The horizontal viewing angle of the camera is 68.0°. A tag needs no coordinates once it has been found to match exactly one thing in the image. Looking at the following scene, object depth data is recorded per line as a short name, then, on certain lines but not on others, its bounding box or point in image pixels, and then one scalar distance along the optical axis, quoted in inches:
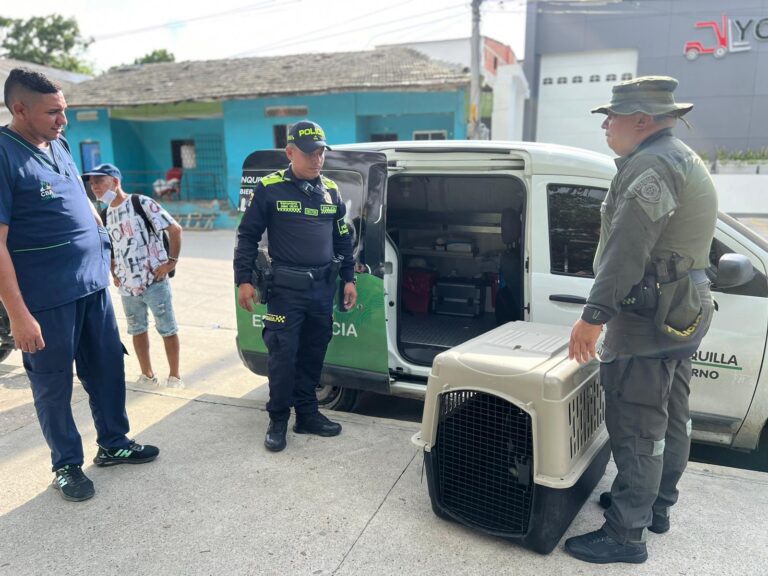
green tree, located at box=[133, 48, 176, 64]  1551.4
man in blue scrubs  101.4
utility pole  512.1
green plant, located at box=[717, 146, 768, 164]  770.8
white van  116.5
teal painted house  596.4
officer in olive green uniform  82.6
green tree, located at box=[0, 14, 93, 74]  1381.6
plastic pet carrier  90.2
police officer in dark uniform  126.9
